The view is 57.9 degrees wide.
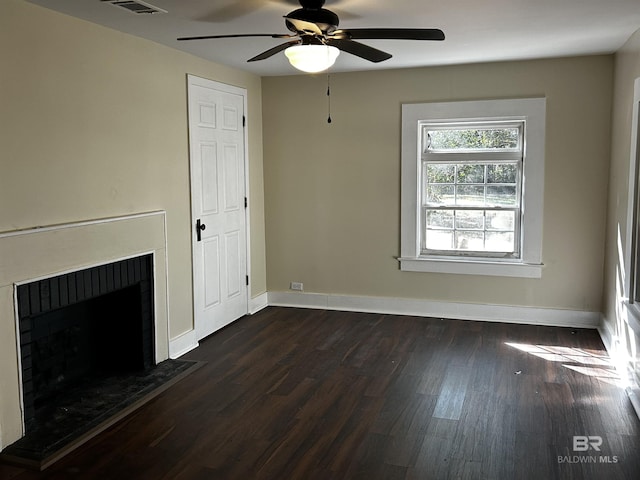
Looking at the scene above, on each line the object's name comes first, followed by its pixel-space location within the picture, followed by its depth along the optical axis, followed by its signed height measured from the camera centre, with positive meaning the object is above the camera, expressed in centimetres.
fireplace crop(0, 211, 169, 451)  312 -72
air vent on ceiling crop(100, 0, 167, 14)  323 +100
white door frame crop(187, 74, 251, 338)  516 +27
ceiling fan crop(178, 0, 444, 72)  294 +75
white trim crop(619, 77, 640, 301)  402 -13
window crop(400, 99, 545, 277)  534 -7
